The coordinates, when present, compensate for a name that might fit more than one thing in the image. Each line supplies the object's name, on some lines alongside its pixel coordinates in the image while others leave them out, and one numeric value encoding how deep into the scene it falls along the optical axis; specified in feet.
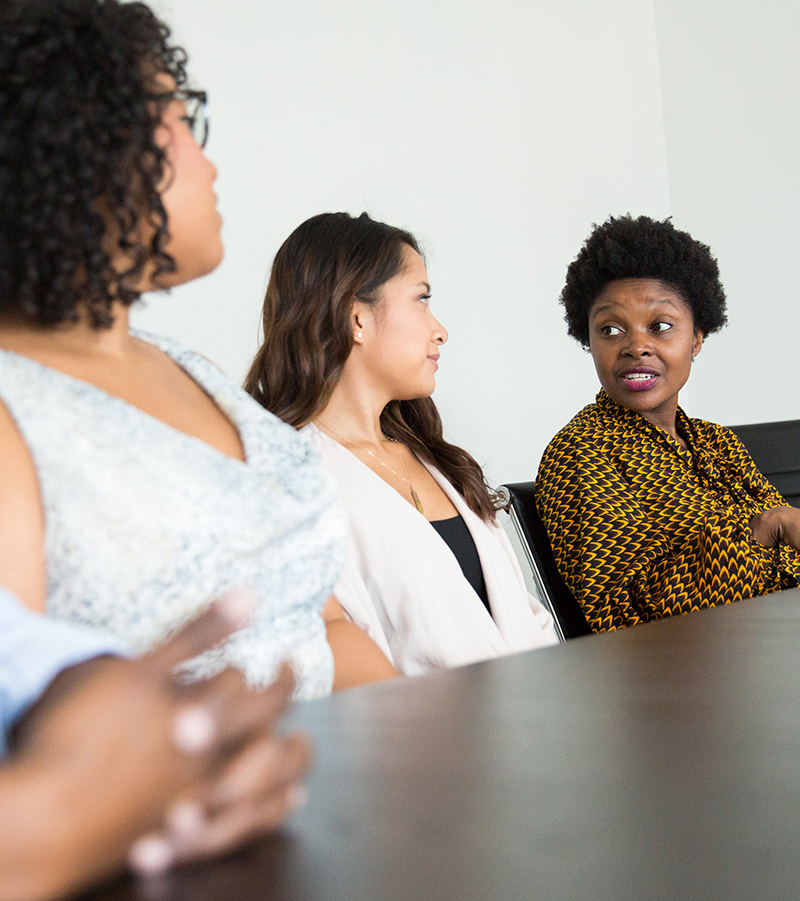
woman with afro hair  5.62
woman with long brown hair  5.37
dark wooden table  1.12
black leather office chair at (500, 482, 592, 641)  5.78
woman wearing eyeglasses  2.27
